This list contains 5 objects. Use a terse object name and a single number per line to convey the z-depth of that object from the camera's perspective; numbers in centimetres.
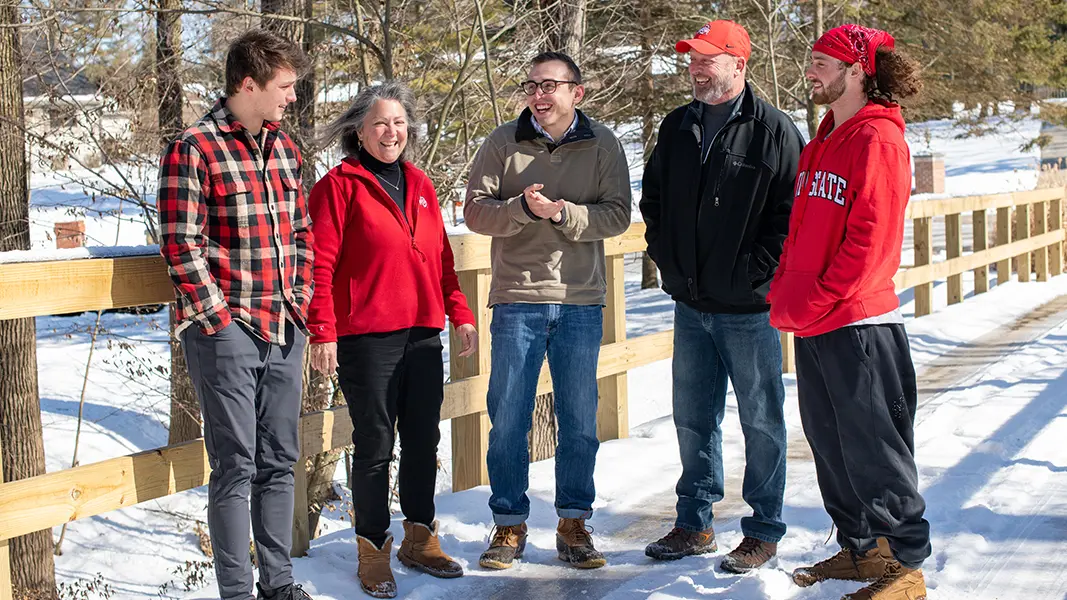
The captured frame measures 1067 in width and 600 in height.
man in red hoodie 321
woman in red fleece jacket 366
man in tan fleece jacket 398
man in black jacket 380
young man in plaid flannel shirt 304
